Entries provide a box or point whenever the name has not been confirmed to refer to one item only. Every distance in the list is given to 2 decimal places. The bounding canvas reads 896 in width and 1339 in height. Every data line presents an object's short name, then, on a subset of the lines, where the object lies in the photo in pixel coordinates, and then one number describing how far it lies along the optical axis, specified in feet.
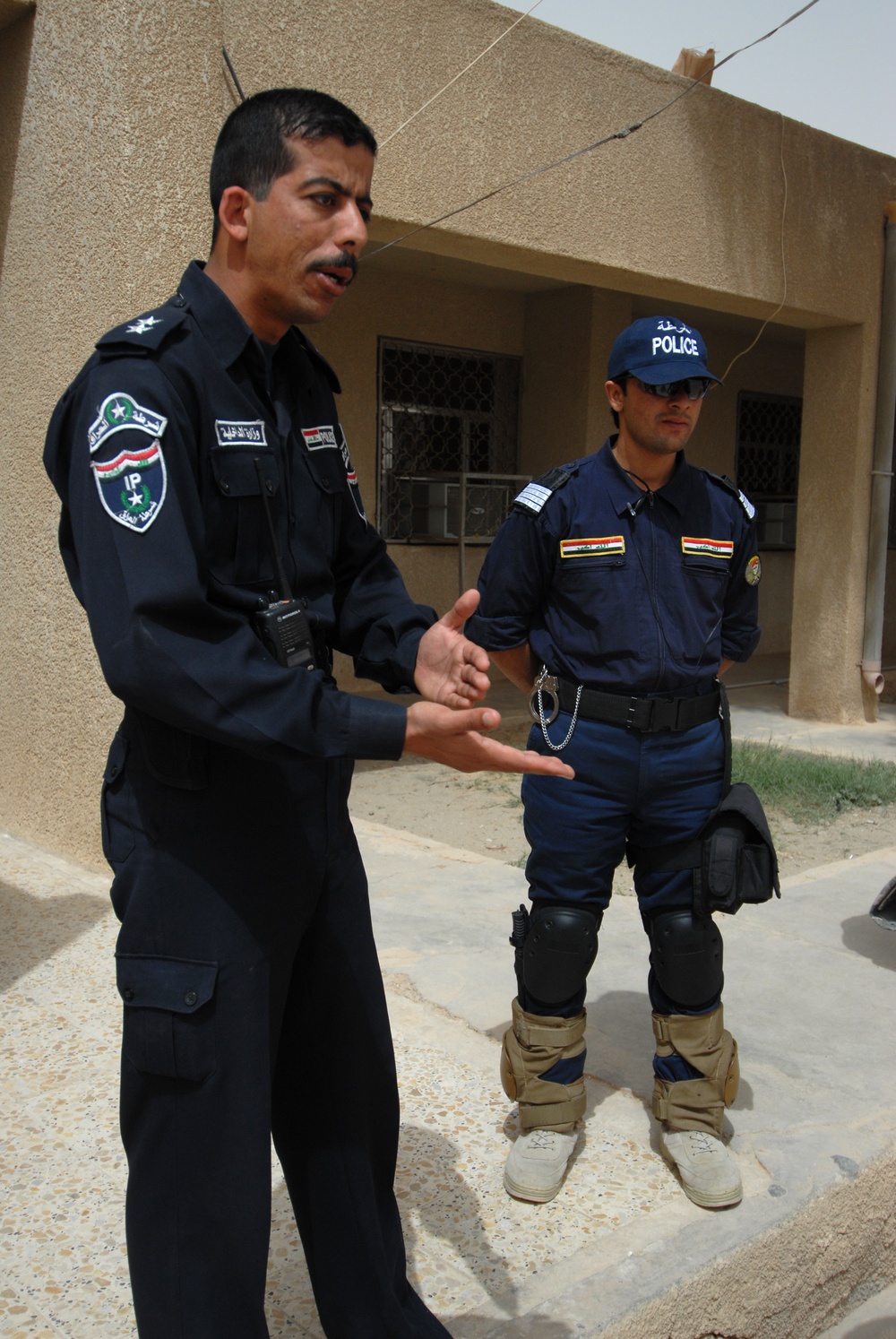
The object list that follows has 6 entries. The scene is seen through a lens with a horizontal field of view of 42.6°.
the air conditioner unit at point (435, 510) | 29.53
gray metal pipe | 25.71
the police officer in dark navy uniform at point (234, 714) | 4.18
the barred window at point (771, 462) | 38.42
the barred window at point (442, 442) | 29.25
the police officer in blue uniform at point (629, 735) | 7.86
